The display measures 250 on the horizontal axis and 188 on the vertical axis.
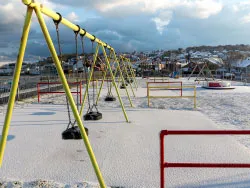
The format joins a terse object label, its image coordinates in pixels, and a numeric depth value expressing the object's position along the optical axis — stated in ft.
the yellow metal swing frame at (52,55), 7.39
